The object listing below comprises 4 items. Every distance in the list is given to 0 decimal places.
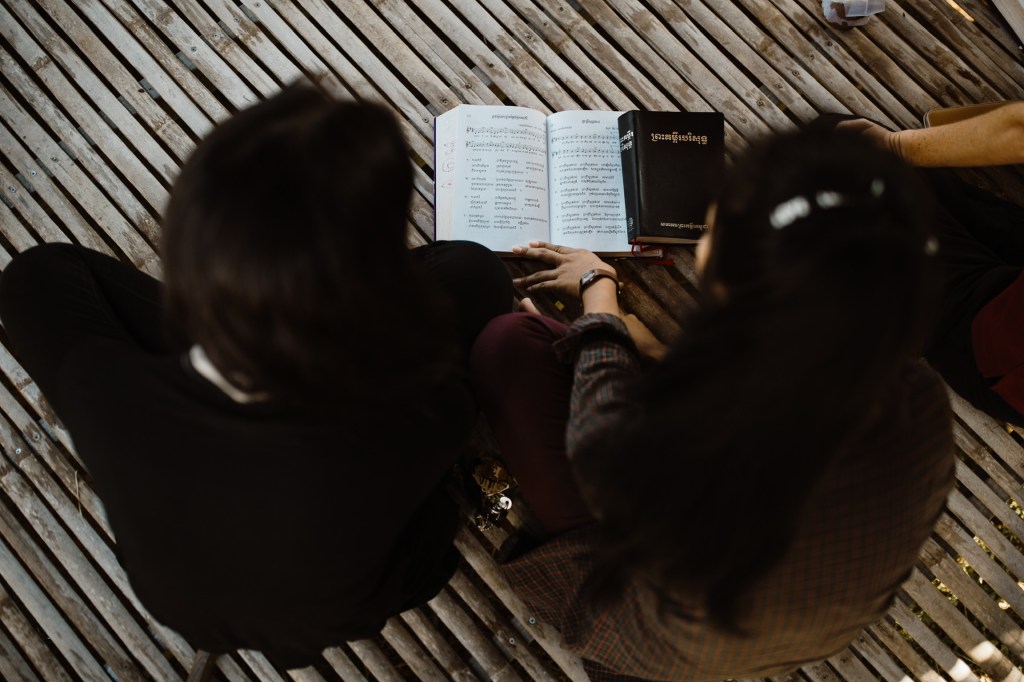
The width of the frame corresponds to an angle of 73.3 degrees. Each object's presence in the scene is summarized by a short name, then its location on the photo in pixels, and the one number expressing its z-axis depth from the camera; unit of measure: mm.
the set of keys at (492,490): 1271
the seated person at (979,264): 1188
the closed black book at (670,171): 1344
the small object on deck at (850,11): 1534
